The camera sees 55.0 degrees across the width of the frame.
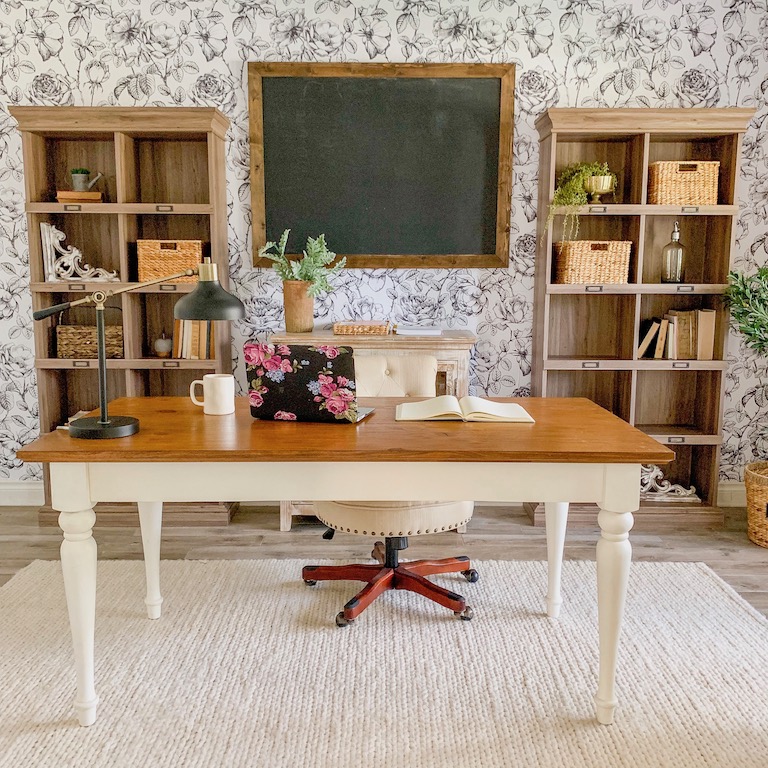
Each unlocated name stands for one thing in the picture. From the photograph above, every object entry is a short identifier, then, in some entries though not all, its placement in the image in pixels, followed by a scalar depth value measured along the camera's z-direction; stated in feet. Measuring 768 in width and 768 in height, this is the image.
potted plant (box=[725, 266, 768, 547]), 10.87
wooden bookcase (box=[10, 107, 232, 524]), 11.14
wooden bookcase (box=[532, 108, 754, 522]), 11.25
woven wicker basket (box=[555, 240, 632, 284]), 11.47
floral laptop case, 6.78
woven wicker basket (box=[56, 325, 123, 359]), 11.98
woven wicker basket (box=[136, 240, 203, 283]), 11.50
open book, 7.17
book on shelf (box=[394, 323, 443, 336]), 11.50
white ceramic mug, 7.45
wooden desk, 6.10
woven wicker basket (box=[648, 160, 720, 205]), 11.34
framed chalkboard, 11.96
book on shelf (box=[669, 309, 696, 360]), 11.92
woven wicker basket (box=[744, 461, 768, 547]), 11.02
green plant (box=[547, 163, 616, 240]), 11.27
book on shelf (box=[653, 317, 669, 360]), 11.89
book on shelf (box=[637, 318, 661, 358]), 11.95
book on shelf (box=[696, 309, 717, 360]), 11.75
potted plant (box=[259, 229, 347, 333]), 11.42
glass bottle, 11.82
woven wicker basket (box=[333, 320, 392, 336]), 11.43
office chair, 7.88
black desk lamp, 6.32
